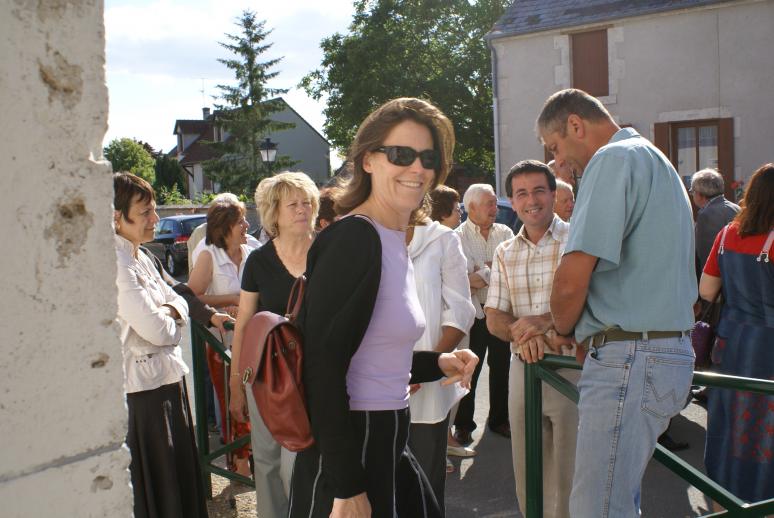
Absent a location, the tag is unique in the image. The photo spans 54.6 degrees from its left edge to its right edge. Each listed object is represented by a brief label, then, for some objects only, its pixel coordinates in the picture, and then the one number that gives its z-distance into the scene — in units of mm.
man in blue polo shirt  2439
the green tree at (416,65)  32844
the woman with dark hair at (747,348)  4180
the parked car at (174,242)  23642
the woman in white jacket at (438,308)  3639
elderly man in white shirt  6219
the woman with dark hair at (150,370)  3514
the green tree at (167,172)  63125
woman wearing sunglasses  1915
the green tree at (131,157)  66500
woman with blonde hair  3779
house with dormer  55500
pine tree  46344
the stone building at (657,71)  18422
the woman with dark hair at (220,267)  5539
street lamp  24272
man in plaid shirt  3768
